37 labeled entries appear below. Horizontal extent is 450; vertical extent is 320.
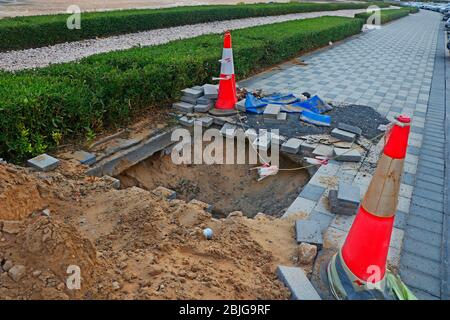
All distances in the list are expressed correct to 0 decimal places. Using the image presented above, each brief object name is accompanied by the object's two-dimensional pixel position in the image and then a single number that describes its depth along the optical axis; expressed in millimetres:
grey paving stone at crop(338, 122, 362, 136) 5394
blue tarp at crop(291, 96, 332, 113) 6270
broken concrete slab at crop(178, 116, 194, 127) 5522
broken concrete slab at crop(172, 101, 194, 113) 5875
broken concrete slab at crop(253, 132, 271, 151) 5020
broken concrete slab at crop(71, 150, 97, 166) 4219
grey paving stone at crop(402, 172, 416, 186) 4406
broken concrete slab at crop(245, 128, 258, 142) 5228
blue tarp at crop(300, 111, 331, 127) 5762
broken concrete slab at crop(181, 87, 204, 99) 6039
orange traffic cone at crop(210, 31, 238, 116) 5836
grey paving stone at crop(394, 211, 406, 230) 3580
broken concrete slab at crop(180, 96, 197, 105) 6039
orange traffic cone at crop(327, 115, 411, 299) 2443
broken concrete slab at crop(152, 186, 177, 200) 3800
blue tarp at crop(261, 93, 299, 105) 6445
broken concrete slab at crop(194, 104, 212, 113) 5848
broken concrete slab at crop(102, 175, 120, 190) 3861
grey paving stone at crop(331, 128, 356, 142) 5223
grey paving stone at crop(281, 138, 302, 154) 4941
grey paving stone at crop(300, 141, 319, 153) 4965
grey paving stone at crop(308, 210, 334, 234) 3516
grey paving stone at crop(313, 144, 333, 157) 4898
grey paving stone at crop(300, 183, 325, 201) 3996
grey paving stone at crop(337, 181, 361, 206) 3605
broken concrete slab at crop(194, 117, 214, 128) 5539
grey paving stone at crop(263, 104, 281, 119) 5758
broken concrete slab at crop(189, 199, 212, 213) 3694
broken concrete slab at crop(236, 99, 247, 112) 5988
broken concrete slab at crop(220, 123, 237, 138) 5340
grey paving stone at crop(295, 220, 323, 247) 3102
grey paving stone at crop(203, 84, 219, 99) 6000
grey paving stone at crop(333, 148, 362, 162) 4754
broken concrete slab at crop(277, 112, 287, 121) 5773
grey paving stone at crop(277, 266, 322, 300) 2453
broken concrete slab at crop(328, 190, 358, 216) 3631
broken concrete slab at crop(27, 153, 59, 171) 3873
